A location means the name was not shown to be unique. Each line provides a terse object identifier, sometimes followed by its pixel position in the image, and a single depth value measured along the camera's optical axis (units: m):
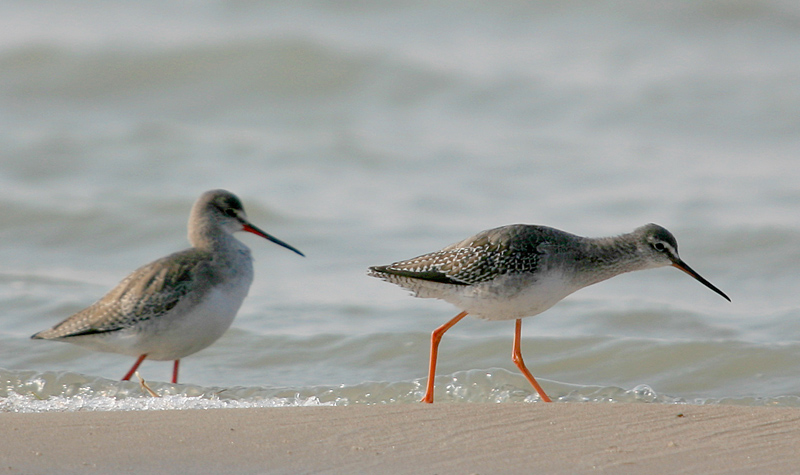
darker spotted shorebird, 12.77
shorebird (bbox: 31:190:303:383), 14.30
